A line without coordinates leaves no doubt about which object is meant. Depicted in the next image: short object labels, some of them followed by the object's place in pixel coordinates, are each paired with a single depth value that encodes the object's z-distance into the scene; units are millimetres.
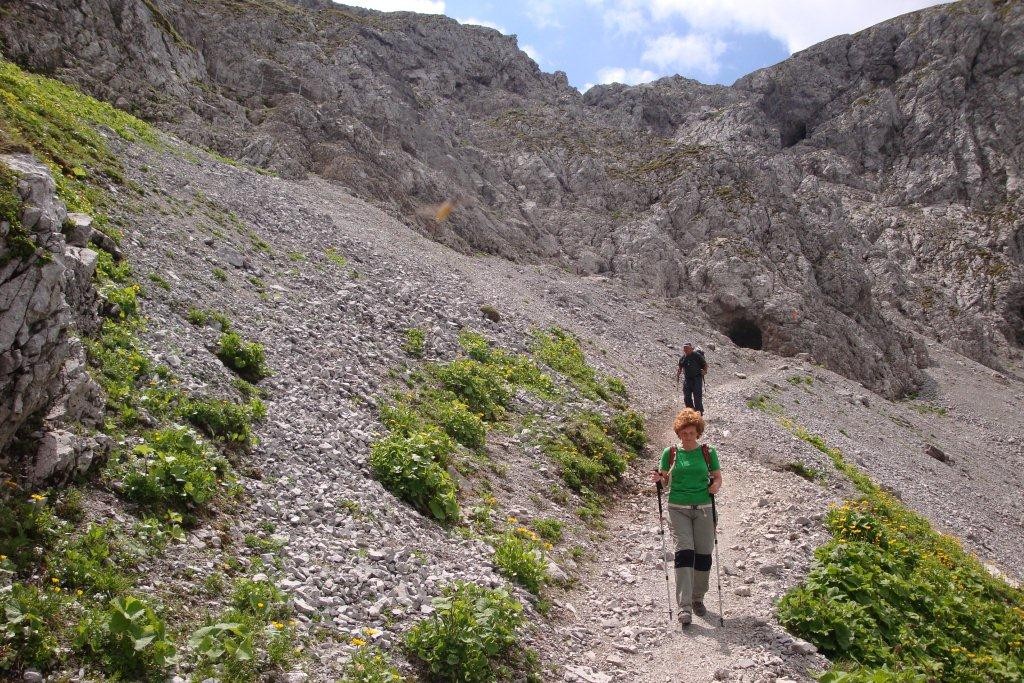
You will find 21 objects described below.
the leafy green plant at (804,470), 18812
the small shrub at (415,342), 19500
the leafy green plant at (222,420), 10453
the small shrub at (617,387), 25781
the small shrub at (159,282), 14539
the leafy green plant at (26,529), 6328
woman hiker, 10188
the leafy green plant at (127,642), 5750
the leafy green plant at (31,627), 5402
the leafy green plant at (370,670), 6949
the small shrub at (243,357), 13273
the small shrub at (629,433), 20578
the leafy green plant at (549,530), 12977
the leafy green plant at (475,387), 18266
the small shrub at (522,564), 10547
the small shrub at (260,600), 7285
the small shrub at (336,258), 24109
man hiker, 22859
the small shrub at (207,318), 14055
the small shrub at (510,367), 21406
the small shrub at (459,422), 15672
